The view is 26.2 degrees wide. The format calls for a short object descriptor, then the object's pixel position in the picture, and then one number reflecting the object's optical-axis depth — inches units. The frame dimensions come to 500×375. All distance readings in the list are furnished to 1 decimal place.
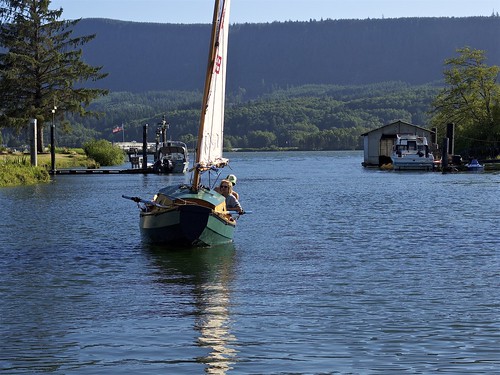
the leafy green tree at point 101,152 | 4527.6
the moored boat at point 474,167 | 3632.9
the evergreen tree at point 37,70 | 3956.7
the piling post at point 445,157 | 3539.1
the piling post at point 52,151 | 3491.6
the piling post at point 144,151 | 3816.4
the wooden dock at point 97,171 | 3511.3
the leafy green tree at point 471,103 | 4232.3
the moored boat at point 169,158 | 3718.0
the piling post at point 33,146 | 3142.2
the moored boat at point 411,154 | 3897.6
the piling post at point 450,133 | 3649.1
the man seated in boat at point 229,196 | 1200.0
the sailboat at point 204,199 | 1094.4
